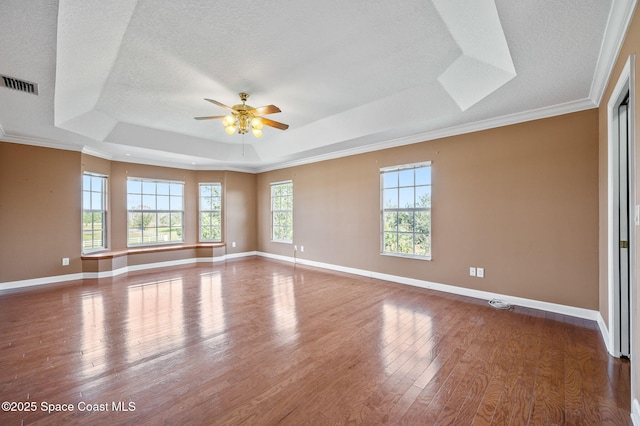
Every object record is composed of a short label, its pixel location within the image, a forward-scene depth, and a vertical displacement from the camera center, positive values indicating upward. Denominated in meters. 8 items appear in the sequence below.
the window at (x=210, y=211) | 7.53 +0.06
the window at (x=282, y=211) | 7.27 +0.05
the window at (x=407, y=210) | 4.69 +0.05
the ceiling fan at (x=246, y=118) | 3.33 +1.19
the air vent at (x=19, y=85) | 2.82 +1.39
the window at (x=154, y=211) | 6.48 +0.06
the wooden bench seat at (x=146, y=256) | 5.36 -0.98
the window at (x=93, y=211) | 5.55 +0.06
